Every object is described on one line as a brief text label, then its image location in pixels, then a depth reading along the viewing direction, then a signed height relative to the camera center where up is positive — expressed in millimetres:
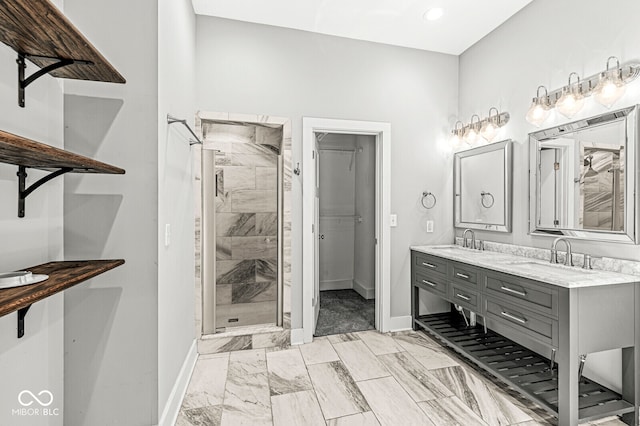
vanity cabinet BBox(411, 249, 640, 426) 1809 -706
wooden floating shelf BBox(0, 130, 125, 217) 795 +163
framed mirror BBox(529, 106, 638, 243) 1999 +245
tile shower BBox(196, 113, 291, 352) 3307 -132
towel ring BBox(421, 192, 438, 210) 3432 +138
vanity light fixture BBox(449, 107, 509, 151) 2969 +808
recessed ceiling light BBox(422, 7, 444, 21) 2742 +1697
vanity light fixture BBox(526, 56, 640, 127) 2004 +824
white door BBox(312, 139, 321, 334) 3214 -439
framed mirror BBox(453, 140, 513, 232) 2898 +256
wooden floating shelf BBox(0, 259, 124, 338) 833 -225
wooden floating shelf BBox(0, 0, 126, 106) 905 +559
